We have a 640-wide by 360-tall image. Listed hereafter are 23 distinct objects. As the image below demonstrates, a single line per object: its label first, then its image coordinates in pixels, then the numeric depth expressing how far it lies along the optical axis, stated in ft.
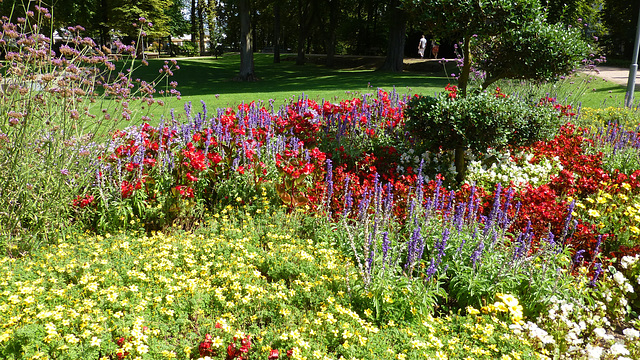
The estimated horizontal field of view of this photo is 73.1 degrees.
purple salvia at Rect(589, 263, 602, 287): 11.91
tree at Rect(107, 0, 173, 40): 100.48
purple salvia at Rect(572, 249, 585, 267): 13.94
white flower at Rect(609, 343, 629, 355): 9.58
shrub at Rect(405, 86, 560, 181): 17.54
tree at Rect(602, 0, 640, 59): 101.01
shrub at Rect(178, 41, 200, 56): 161.07
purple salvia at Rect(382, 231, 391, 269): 10.94
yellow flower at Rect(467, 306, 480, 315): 10.44
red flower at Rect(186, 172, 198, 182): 15.30
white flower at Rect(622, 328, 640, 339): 10.44
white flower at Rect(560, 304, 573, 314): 10.87
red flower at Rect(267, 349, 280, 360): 8.58
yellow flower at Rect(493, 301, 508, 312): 10.58
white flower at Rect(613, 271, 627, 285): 12.30
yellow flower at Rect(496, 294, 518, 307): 10.66
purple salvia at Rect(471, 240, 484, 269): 11.09
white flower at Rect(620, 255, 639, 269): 13.14
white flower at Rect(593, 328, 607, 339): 10.22
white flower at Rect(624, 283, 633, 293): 12.08
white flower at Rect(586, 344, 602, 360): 9.59
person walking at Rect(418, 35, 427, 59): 81.46
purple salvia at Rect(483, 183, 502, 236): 12.17
